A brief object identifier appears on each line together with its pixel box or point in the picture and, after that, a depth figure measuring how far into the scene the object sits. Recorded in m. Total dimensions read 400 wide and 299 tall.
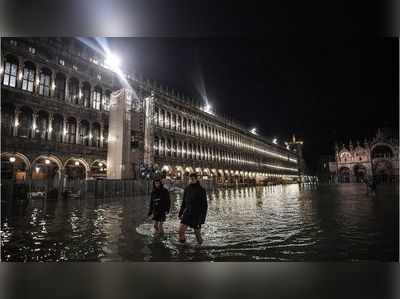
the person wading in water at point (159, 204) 6.52
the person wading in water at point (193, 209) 5.36
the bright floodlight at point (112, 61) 28.57
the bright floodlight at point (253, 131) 65.23
